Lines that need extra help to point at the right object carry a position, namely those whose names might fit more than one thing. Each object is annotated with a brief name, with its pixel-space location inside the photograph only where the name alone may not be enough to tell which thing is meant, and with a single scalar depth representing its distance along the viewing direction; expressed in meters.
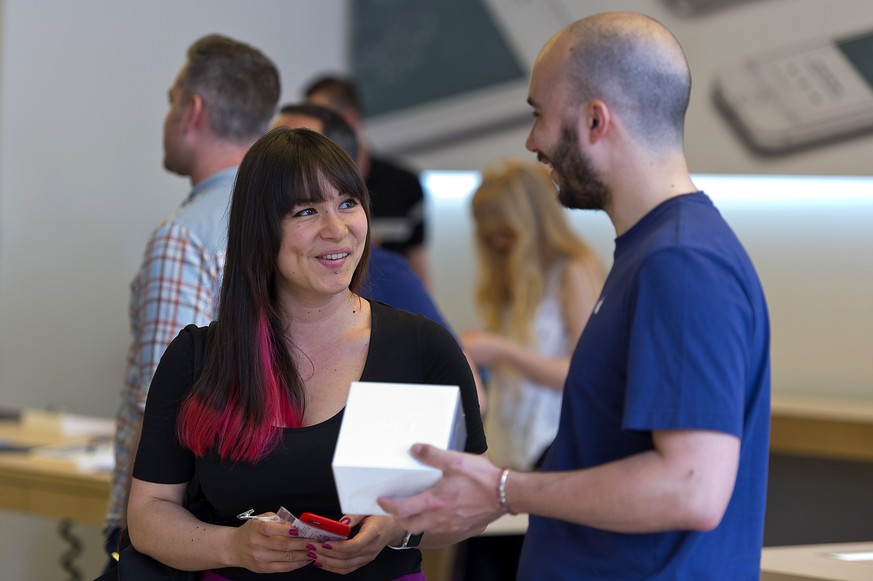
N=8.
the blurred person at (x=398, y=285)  4.66
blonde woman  6.58
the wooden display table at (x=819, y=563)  4.01
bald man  2.54
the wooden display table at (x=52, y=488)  6.31
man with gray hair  4.35
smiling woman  3.30
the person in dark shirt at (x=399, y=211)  8.84
